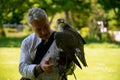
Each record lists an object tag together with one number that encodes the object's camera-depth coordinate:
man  3.23
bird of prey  3.22
